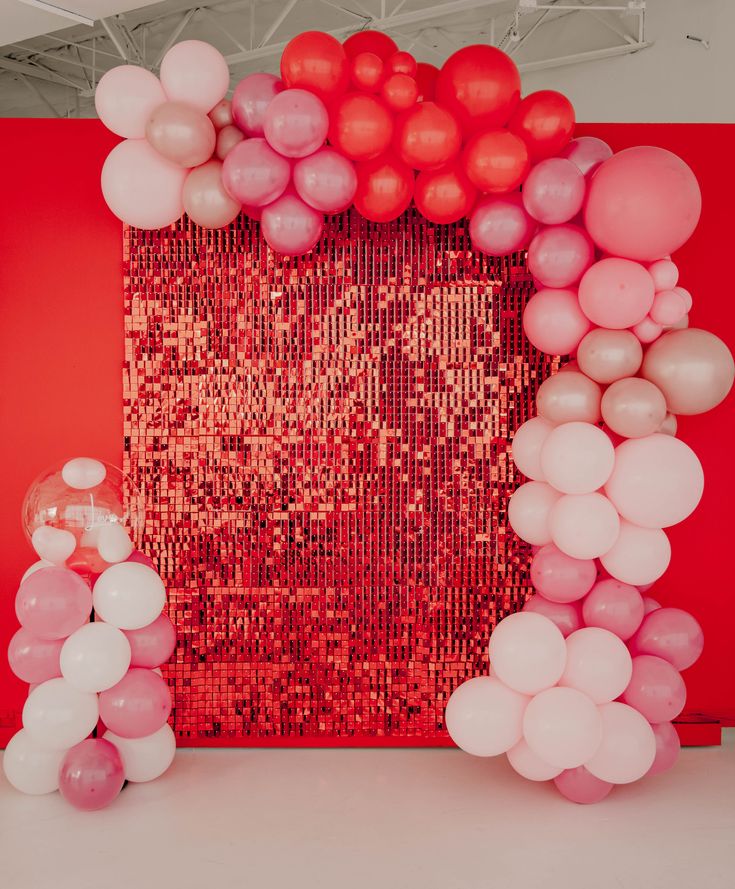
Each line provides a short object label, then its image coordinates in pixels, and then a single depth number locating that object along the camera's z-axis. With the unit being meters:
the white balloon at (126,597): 2.57
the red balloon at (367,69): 2.66
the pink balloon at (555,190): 2.64
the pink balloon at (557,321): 2.75
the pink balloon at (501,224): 2.75
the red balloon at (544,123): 2.68
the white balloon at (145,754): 2.70
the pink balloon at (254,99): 2.71
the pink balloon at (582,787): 2.61
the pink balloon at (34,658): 2.57
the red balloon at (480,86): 2.65
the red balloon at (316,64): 2.60
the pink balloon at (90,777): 2.50
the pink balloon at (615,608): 2.68
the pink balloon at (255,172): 2.60
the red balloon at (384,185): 2.74
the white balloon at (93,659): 2.50
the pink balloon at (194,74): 2.68
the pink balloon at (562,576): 2.68
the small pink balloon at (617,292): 2.59
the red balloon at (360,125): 2.60
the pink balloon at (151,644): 2.63
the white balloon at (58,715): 2.50
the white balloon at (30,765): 2.63
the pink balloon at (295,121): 2.55
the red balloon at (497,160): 2.62
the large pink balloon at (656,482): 2.56
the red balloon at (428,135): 2.61
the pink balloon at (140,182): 2.75
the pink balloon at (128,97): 2.69
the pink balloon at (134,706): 2.54
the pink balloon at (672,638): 2.74
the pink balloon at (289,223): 2.71
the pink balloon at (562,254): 2.68
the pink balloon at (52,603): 2.51
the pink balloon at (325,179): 2.63
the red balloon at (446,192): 2.74
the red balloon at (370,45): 2.81
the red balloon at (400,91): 2.64
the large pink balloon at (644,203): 2.52
